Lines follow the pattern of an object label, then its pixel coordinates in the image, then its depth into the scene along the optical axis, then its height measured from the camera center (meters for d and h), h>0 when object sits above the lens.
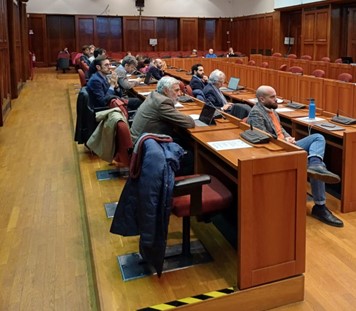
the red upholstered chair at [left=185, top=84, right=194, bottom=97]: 6.34 -0.24
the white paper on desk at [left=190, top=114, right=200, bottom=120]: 4.33 -0.42
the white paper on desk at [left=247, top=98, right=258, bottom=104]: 6.30 -0.39
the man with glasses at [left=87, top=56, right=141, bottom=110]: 5.75 -0.15
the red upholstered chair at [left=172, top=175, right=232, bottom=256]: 2.64 -0.79
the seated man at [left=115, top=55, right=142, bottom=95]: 7.15 +0.01
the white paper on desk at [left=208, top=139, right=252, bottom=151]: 3.05 -0.49
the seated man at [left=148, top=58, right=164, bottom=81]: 8.32 +0.08
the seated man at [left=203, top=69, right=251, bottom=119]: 5.79 -0.26
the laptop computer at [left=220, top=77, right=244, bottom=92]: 7.38 -0.22
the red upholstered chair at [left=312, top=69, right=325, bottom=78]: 8.79 -0.02
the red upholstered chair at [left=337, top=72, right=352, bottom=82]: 7.99 -0.09
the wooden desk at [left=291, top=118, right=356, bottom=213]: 3.93 -0.76
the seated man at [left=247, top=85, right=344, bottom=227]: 3.82 -0.61
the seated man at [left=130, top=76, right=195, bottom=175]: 3.77 -0.36
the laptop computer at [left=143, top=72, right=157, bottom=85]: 7.73 -0.10
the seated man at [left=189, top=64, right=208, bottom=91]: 6.70 -0.09
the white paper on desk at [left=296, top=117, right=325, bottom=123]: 4.68 -0.49
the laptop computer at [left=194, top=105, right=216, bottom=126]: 3.94 -0.38
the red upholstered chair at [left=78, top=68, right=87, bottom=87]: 7.95 -0.05
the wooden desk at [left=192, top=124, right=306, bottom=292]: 2.51 -0.82
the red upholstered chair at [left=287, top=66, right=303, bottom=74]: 9.21 +0.04
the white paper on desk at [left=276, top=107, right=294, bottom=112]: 5.29 -0.44
